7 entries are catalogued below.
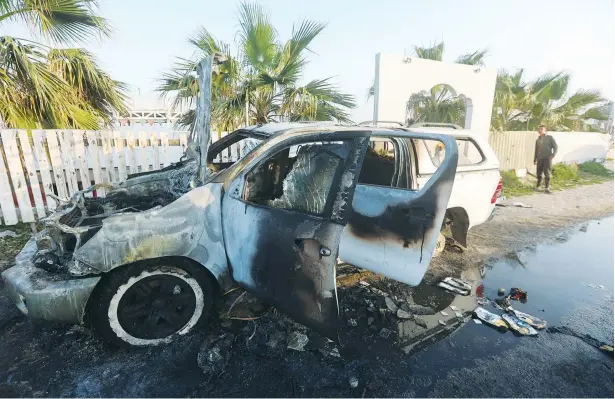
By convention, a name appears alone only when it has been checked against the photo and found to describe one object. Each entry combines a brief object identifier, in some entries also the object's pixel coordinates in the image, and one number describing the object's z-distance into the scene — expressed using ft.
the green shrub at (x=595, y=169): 43.28
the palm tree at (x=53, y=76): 16.16
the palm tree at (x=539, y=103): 43.16
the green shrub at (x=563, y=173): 36.61
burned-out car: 7.25
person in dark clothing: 29.25
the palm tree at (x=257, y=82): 21.12
